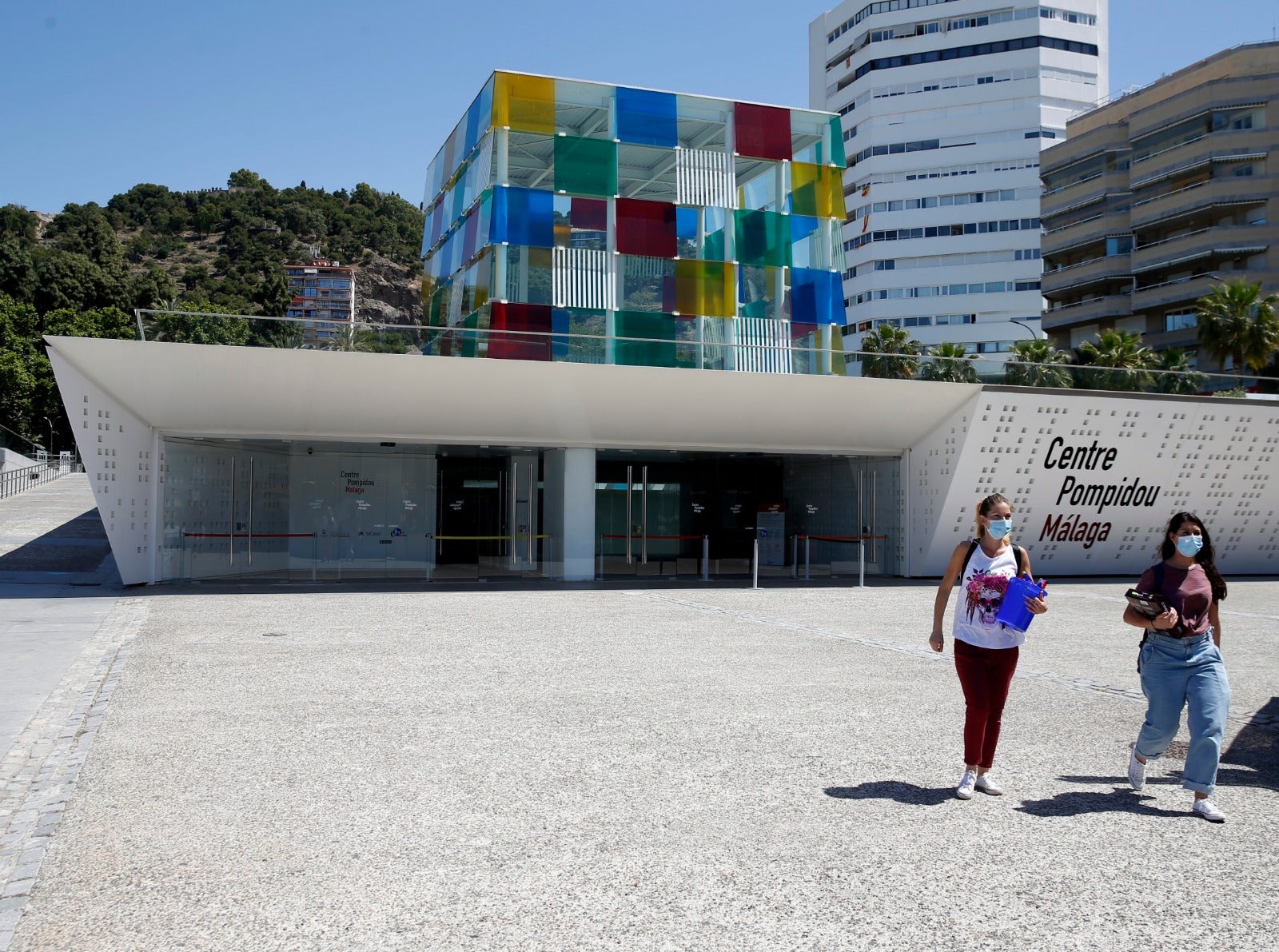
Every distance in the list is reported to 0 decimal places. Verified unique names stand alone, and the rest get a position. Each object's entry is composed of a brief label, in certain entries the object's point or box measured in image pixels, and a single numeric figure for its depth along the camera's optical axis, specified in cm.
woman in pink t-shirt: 568
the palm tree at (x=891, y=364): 2097
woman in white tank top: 587
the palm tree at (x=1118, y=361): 2214
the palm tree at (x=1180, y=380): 2277
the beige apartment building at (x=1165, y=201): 5647
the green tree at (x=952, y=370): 2117
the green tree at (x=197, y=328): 1730
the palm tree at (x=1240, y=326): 4472
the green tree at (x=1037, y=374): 2158
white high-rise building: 7725
